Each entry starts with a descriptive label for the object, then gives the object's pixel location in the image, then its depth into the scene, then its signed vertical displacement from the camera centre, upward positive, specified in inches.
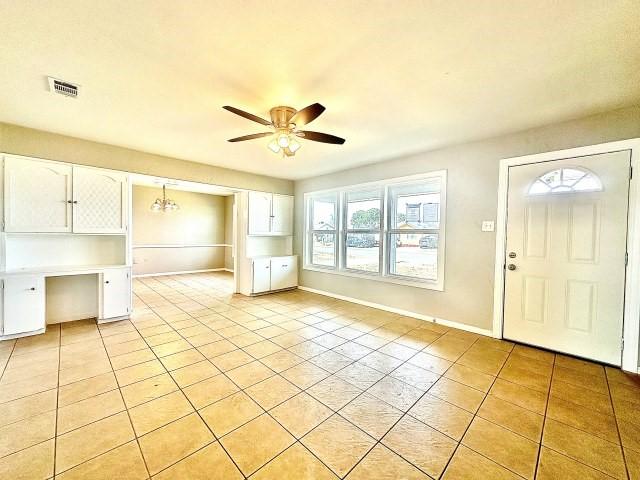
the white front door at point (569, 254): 100.4 -6.5
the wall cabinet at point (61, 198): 121.7 +16.1
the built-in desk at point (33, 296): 117.0 -32.7
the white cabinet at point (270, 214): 209.3 +16.8
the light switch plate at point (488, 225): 128.7 +6.1
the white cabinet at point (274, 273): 203.8 -33.3
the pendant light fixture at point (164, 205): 261.7 +26.5
